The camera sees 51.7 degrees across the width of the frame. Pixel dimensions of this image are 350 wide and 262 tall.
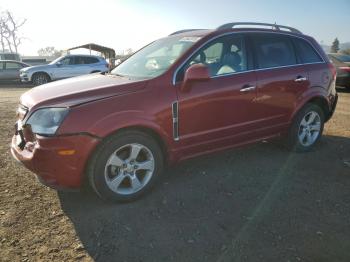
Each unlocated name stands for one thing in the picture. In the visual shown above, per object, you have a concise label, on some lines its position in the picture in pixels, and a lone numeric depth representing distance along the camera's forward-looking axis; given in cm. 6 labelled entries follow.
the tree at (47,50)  11244
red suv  341
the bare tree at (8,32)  7869
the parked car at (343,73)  1365
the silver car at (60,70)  1816
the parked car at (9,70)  2066
